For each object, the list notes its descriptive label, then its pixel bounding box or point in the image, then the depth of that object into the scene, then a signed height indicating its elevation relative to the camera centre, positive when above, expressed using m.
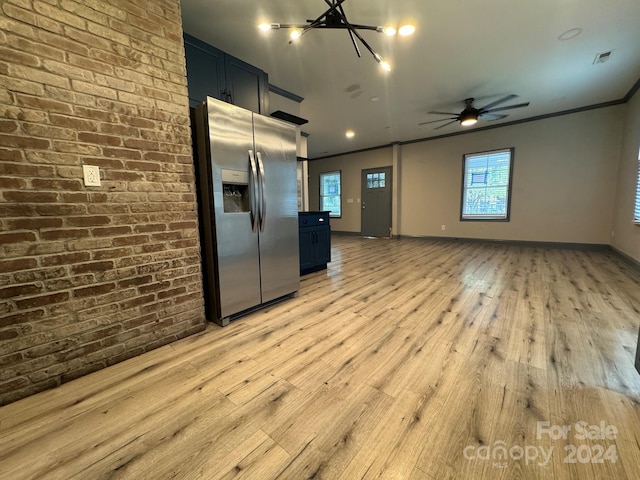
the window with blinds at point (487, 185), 5.72 +0.54
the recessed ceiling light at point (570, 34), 2.65 +1.86
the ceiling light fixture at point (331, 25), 2.03 +1.58
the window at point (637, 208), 3.53 -0.02
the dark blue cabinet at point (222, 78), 2.56 +1.50
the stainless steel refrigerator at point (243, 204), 2.02 +0.06
